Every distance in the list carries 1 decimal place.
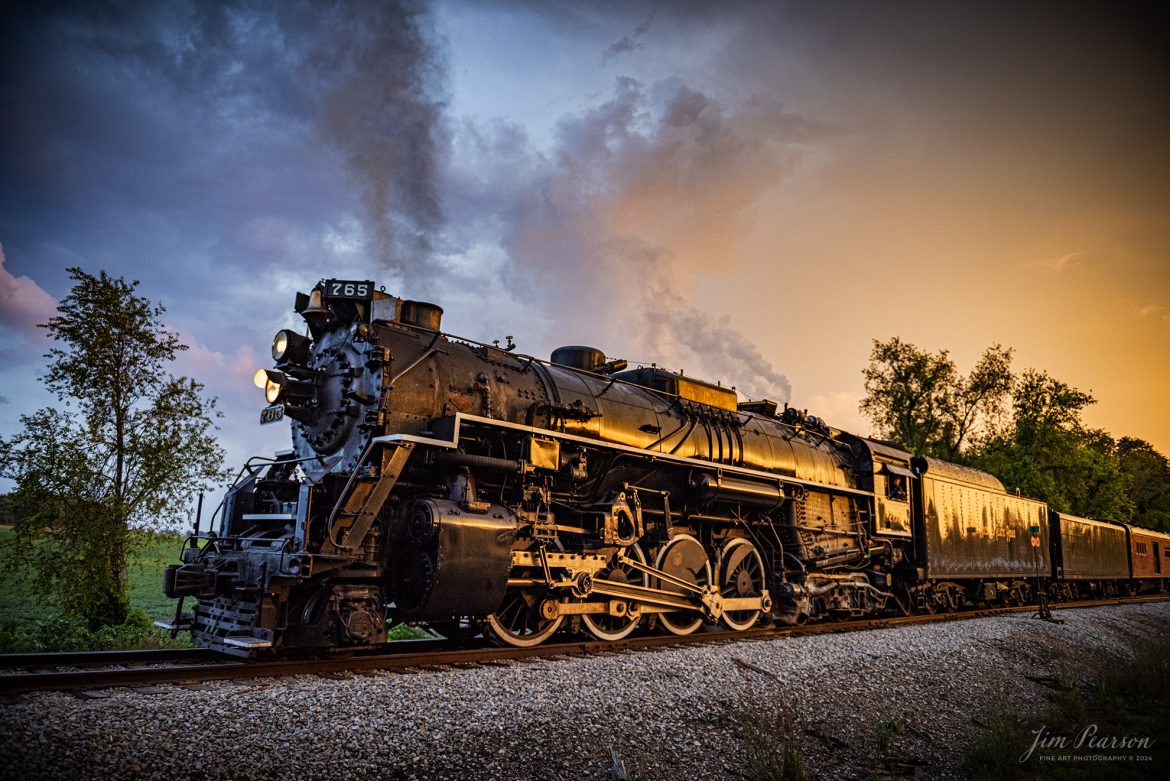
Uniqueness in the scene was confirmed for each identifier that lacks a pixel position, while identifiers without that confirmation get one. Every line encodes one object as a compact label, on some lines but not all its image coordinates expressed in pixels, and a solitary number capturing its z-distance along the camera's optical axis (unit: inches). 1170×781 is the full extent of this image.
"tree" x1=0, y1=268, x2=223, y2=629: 412.2
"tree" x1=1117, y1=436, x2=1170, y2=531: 1857.8
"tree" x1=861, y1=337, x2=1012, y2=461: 1558.8
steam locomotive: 275.1
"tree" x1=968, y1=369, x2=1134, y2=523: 1450.5
